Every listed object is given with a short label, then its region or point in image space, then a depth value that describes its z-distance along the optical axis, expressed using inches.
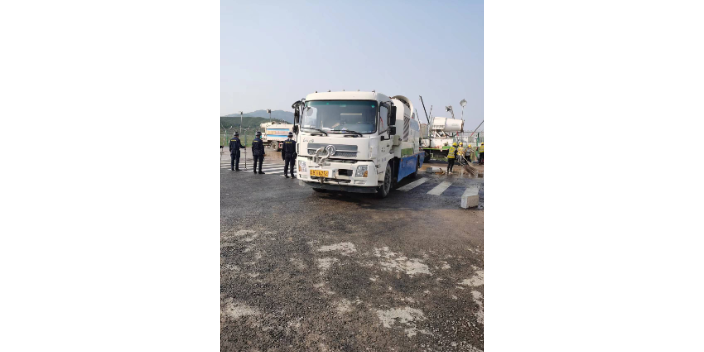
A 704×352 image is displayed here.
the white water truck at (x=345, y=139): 289.3
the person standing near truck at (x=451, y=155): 554.9
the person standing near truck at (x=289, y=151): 459.2
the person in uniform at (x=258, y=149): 485.2
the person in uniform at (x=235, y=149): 512.1
